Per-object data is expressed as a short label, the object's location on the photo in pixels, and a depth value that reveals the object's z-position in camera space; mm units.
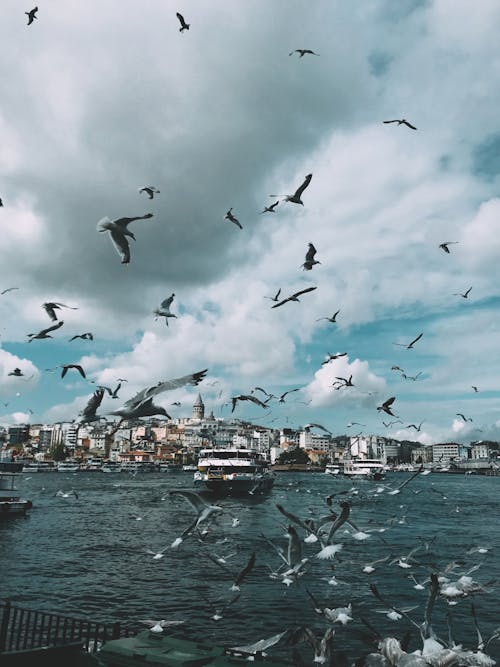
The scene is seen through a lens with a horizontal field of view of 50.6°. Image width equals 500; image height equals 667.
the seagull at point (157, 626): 14133
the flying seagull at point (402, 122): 14845
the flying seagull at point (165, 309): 15252
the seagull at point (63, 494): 69900
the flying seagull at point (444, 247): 20319
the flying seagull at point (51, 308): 16453
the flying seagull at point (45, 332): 15409
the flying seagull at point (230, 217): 17062
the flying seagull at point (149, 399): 9312
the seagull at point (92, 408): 10972
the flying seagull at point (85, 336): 18294
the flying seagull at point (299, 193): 15185
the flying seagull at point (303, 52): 13945
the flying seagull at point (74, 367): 17047
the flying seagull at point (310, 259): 16969
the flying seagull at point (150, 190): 13961
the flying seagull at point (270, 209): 15095
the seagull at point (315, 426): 24619
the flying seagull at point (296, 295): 17719
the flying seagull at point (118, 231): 11922
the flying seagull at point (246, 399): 18666
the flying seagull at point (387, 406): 20228
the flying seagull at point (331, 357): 23969
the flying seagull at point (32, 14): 13114
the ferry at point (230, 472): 66506
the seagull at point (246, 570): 9843
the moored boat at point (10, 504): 43478
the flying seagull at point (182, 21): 12834
